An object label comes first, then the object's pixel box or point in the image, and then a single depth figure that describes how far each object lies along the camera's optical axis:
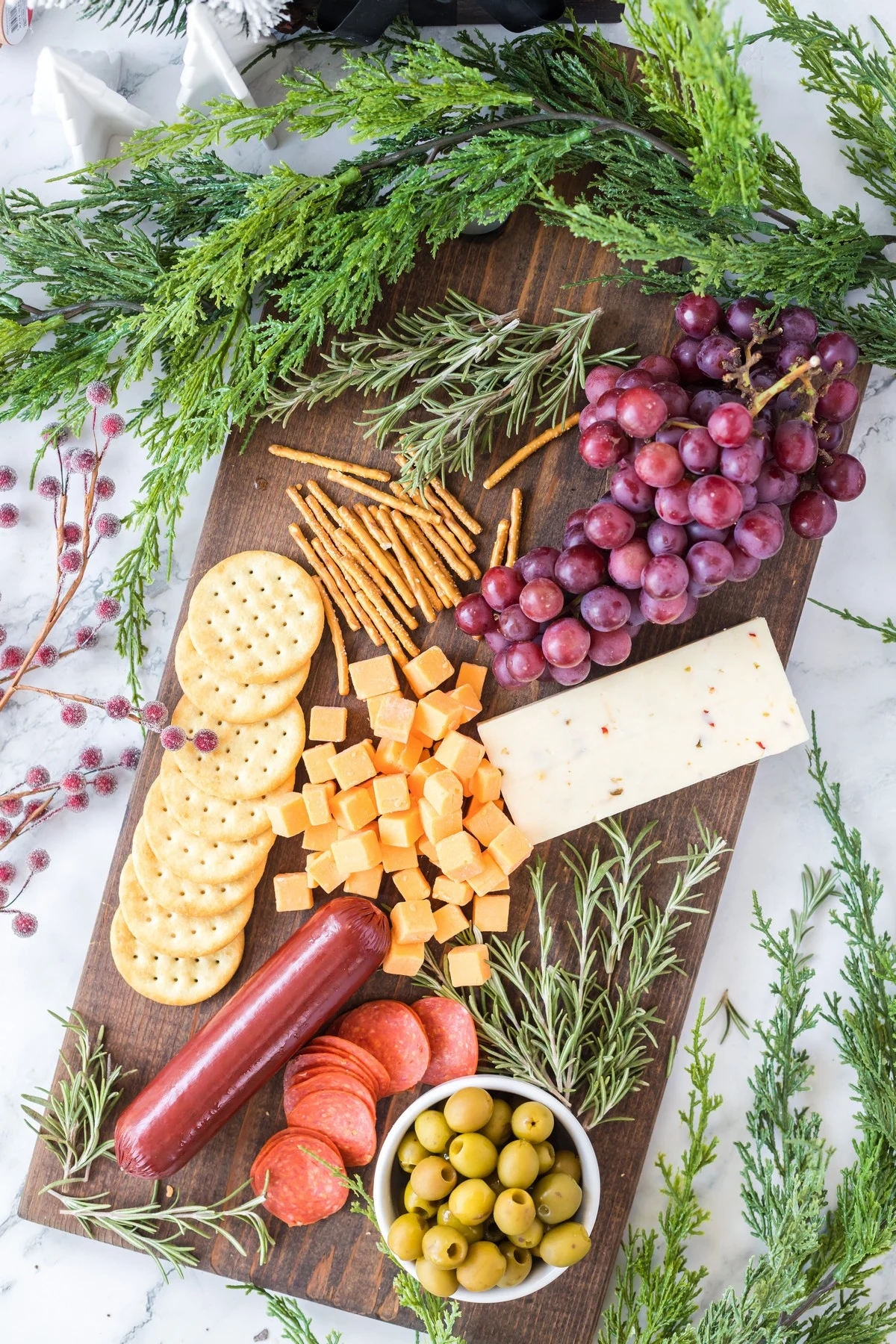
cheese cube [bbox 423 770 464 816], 0.88
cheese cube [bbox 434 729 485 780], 0.89
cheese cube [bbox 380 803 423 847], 0.89
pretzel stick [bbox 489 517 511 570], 0.90
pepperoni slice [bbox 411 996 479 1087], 0.89
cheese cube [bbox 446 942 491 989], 0.89
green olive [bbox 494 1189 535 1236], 0.83
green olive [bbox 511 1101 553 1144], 0.85
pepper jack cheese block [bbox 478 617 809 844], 0.89
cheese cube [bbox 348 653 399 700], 0.90
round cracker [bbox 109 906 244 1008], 0.91
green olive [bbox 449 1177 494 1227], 0.84
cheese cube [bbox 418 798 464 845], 0.88
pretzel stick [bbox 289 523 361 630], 0.91
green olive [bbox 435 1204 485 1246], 0.84
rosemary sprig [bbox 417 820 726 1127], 0.88
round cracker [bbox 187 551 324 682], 0.90
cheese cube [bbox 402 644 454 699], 0.89
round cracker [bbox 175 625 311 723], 0.90
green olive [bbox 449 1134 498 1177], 0.84
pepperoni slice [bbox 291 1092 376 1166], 0.88
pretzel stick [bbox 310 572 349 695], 0.90
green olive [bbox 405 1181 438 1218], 0.85
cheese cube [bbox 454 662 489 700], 0.90
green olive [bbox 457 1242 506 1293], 0.83
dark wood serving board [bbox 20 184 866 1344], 0.90
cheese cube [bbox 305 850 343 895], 0.90
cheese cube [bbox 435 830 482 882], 0.88
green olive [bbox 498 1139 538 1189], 0.84
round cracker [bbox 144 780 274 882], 0.90
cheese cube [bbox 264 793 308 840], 0.89
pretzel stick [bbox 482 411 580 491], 0.89
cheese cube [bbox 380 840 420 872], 0.90
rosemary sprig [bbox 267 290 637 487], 0.88
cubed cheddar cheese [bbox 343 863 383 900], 0.90
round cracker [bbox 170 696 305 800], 0.90
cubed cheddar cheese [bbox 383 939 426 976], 0.89
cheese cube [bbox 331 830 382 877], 0.89
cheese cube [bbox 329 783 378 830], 0.89
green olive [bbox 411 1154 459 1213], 0.85
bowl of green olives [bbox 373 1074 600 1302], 0.84
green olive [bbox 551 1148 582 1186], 0.86
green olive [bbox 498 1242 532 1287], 0.84
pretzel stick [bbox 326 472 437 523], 0.90
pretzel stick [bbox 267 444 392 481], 0.90
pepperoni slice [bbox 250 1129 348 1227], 0.88
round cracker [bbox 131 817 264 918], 0.90
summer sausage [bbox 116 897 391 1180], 0.87
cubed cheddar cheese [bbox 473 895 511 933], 0.90
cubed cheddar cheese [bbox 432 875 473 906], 0.89
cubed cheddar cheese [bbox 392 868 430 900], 0.90
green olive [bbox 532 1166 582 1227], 0.84
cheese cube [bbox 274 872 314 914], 0.90
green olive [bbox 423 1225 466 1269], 0.83
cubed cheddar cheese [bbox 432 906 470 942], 0.89
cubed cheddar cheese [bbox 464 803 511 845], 0.89
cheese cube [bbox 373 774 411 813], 0.89
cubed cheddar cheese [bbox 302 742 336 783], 0.90
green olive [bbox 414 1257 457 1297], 0.84
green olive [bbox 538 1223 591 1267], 0.84
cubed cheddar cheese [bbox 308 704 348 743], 0.90
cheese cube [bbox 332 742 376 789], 0.90
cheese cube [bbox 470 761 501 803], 0.89
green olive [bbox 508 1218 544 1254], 0.84
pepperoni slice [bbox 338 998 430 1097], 0.89
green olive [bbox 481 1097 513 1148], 0.86
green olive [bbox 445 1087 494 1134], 0.85
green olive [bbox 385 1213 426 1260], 0.84
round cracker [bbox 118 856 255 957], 0.90
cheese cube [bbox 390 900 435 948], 0.89
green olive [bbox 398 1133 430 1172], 0.86
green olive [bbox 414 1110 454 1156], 0.85
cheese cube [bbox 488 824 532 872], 0.89
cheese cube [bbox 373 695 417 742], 0.89
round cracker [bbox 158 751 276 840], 0.90
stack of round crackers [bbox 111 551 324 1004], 0.90
